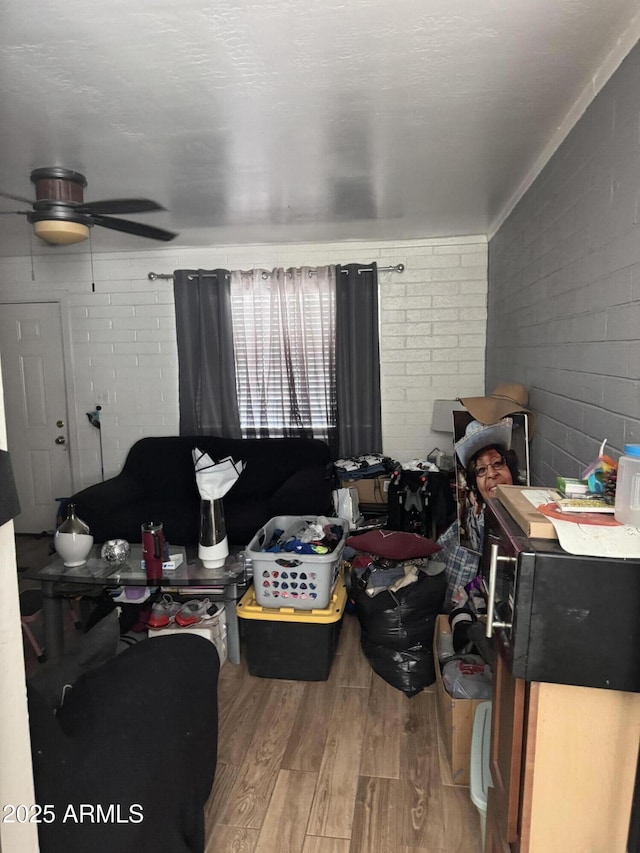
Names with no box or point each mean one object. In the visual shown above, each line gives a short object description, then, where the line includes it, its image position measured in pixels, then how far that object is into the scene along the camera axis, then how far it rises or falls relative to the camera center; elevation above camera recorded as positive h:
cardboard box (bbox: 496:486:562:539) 0.99 -0.32
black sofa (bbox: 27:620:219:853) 1.07 -0.88
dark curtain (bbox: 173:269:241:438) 4.09 +0.02
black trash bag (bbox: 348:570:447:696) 2.27 -1.18
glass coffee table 2.42 -1.03
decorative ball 2.63 -0.97
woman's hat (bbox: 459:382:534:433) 2.39 -0.23
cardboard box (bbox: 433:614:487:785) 1.74 -1.27
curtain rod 4.19 +0.64
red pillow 2.53 -0.92
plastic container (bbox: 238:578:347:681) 2.32 -1.26
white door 4.43 -0.43
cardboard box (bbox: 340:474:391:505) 3.80 -0.95
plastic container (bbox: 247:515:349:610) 2.30 -0.98
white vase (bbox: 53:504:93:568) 2.58 -0.89
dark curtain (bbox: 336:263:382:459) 3.95 -0.04
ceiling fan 2.29 +0.63
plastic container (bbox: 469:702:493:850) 1.46 -1.17
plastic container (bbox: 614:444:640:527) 1.03 -0.27
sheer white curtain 4.02 +0.04
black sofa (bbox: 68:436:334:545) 3.30 -0.91
